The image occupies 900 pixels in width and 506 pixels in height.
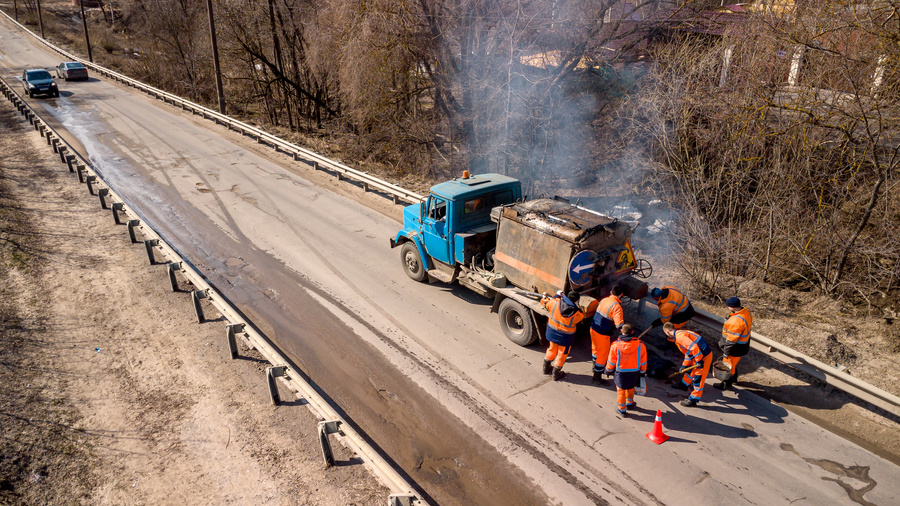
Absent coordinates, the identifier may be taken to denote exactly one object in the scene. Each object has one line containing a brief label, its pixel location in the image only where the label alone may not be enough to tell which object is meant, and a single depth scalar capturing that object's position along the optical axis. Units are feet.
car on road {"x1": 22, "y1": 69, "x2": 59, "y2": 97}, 86.79
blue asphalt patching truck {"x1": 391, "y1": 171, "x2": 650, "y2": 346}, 25.44
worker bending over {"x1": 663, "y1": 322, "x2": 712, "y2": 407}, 22.63
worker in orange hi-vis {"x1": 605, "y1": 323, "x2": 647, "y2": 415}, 21.95
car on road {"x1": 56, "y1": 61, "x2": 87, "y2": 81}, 102.63
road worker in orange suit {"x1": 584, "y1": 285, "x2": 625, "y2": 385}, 23.67
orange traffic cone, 20.96
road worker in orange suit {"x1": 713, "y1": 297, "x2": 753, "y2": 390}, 23.30
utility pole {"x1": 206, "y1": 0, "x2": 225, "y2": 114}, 74.96
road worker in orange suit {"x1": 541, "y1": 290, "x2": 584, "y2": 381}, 23.54
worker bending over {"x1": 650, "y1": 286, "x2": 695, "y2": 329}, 25.33
